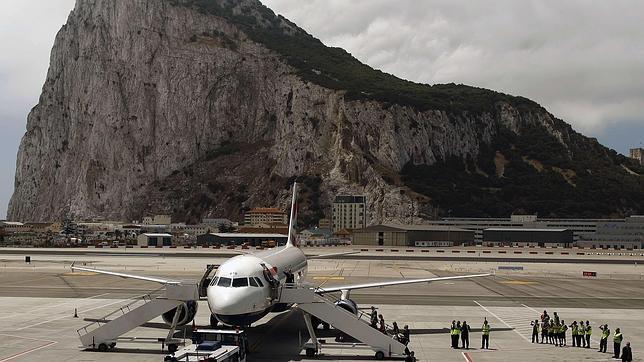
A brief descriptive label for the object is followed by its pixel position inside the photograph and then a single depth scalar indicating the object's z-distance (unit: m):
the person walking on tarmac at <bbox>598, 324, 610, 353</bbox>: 33.84
